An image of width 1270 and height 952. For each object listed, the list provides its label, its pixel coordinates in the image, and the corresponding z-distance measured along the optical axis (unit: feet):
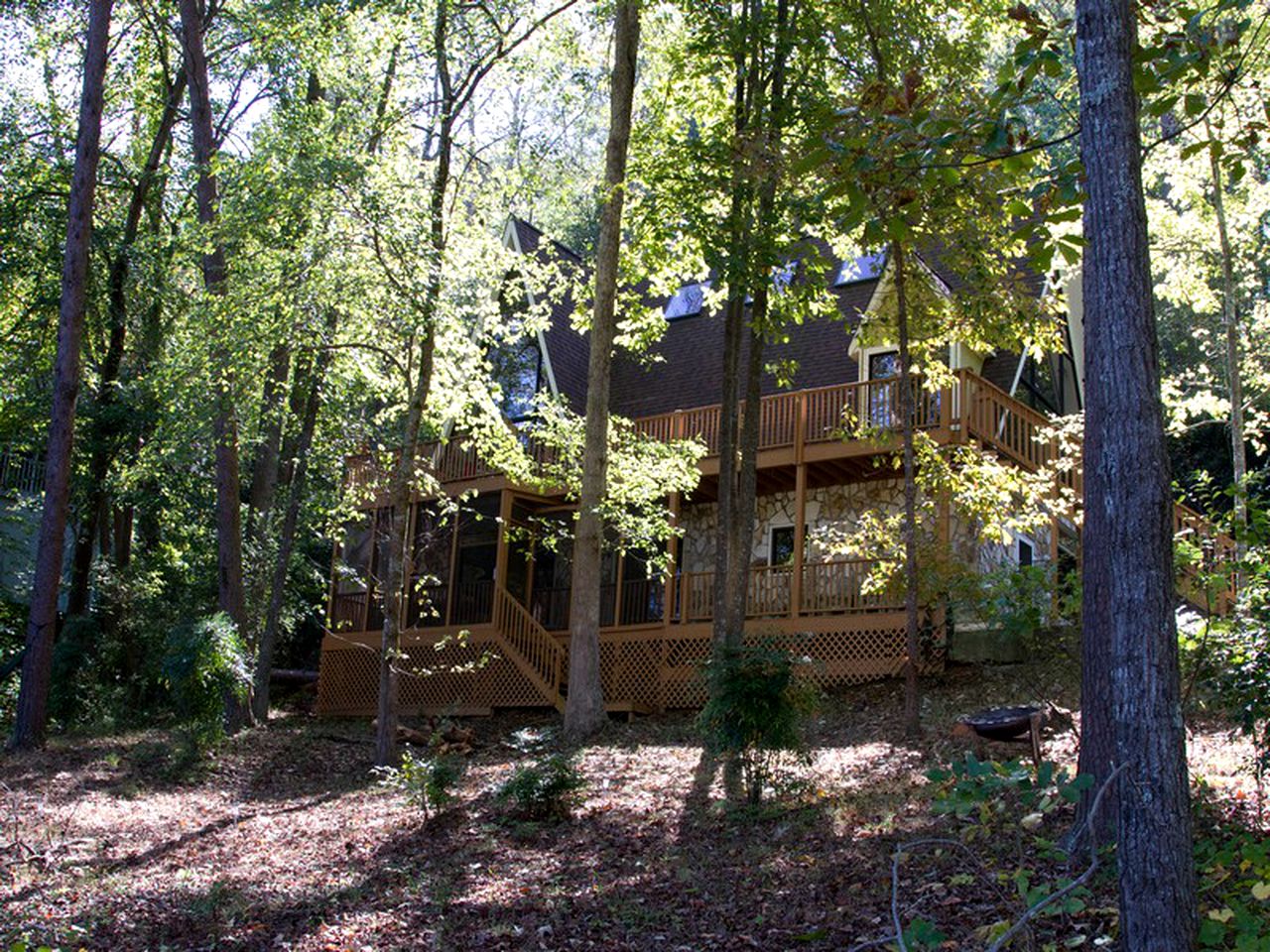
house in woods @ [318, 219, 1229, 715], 57.57
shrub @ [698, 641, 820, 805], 33.45
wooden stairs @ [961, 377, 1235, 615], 55.21
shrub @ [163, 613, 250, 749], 46.50
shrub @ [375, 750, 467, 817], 35.45
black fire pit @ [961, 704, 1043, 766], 36.68
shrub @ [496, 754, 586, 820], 35.22
